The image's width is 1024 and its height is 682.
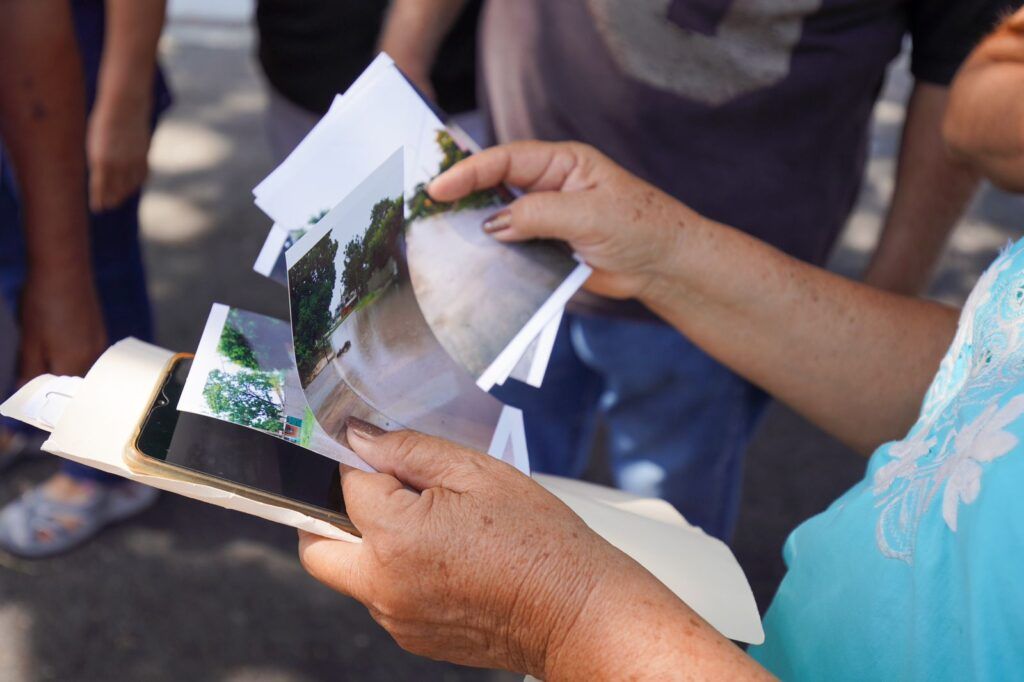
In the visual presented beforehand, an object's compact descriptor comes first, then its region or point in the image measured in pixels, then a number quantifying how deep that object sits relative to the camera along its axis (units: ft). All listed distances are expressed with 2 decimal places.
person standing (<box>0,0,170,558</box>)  4.56
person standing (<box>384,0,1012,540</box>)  4.24
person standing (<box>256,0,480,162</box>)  5.60
